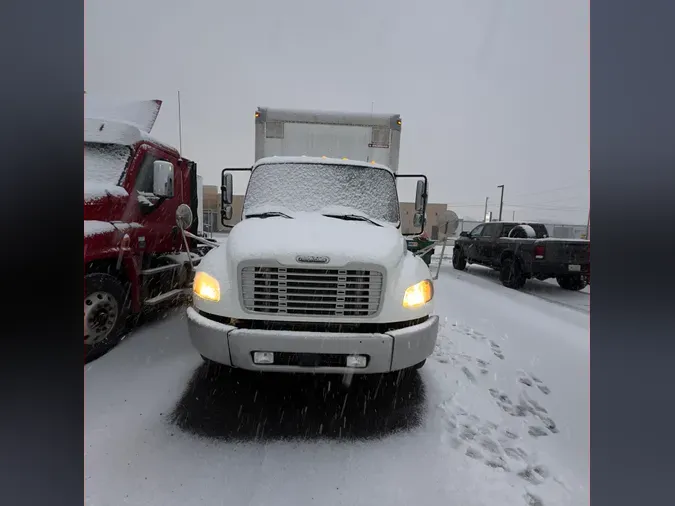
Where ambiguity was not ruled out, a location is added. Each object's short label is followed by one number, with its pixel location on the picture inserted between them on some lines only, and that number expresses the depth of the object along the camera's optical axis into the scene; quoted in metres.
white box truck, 2.86
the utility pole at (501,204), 39.08
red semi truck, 3.99
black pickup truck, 8.65
